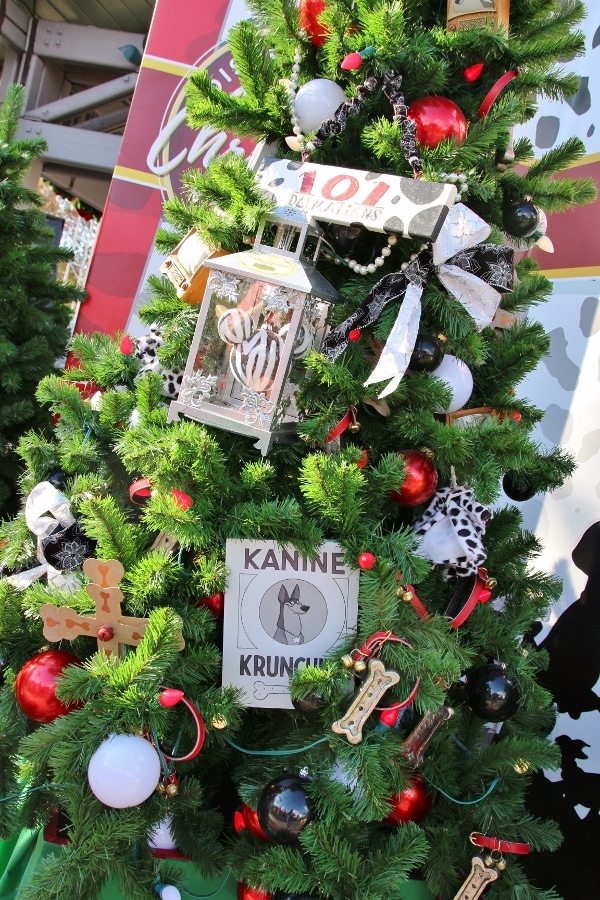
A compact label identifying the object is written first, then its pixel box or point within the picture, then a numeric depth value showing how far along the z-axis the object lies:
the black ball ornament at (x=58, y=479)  1.36
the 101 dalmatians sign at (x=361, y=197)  1.01
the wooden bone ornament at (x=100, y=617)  0.99
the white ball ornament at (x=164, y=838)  1.09
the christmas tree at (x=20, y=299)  2.22
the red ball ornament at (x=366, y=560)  1.00
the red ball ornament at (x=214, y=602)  1.12
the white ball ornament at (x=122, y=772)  0.87
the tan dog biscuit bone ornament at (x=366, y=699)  0.95
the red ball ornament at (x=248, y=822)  1.08
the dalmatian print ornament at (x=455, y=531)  1.15
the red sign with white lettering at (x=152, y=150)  3.01
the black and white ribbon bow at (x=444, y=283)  1.03
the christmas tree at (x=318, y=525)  0.95
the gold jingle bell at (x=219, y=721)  0.97
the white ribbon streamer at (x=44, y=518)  1.21
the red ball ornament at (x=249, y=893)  1.06
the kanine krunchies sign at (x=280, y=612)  1.05
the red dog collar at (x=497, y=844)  1.04
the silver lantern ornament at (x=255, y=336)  1.05
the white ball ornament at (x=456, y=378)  1.15
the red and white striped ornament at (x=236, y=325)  1.08
